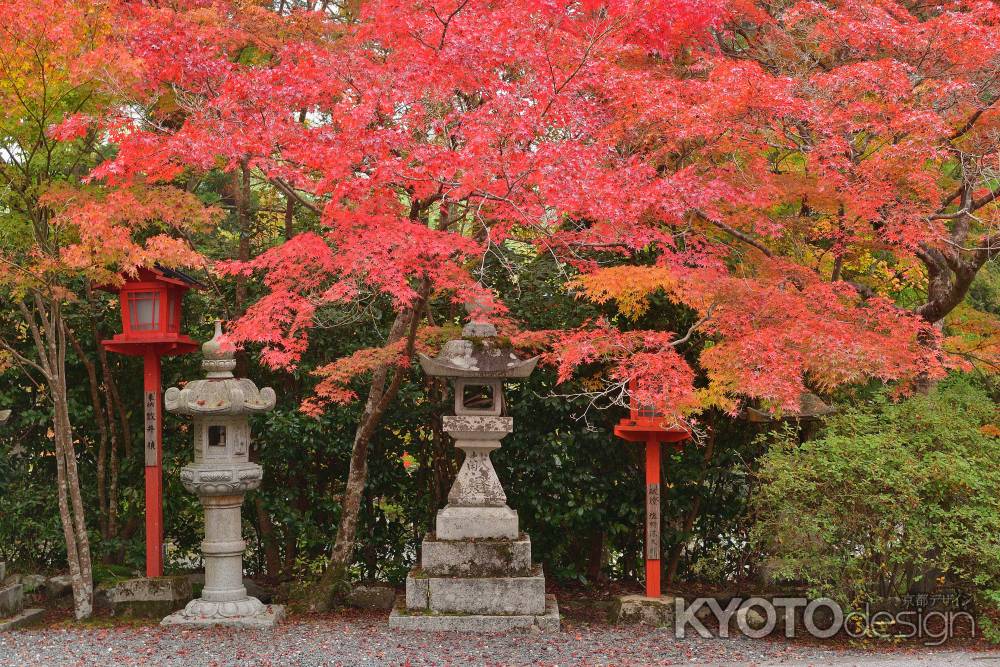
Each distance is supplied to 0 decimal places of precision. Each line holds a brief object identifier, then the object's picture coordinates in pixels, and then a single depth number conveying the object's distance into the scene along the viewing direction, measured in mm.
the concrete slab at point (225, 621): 7129
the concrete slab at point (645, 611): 7480
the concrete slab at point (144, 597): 7777
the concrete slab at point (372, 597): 8086
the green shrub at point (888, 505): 6520
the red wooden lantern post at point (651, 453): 7434
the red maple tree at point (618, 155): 6504
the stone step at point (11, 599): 7660
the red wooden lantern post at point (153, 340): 7598
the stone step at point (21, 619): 7387
